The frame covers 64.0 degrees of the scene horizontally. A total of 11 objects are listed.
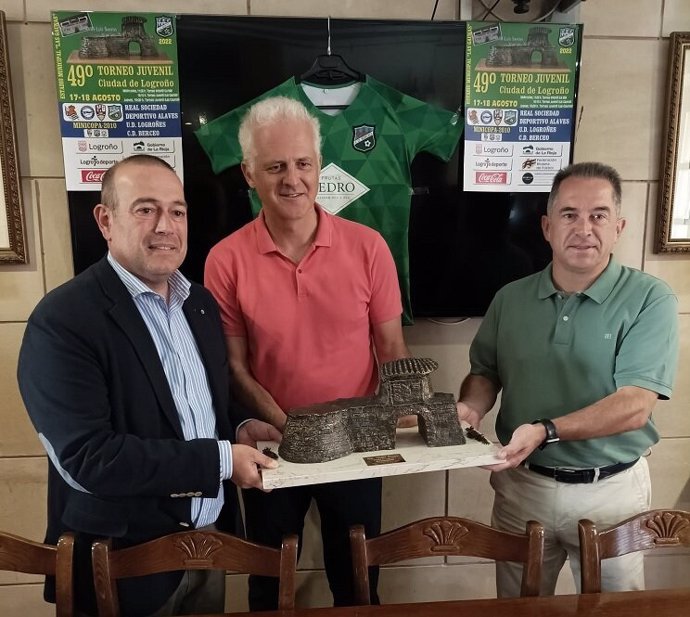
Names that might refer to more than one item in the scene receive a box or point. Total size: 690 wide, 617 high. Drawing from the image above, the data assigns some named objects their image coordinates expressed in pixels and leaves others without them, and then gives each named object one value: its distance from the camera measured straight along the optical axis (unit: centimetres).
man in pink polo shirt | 166
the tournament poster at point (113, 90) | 191
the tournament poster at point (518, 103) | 202
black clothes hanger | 198
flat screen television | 195
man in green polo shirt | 150
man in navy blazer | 124
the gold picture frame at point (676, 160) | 209
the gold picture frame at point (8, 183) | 192
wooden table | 113
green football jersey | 200
